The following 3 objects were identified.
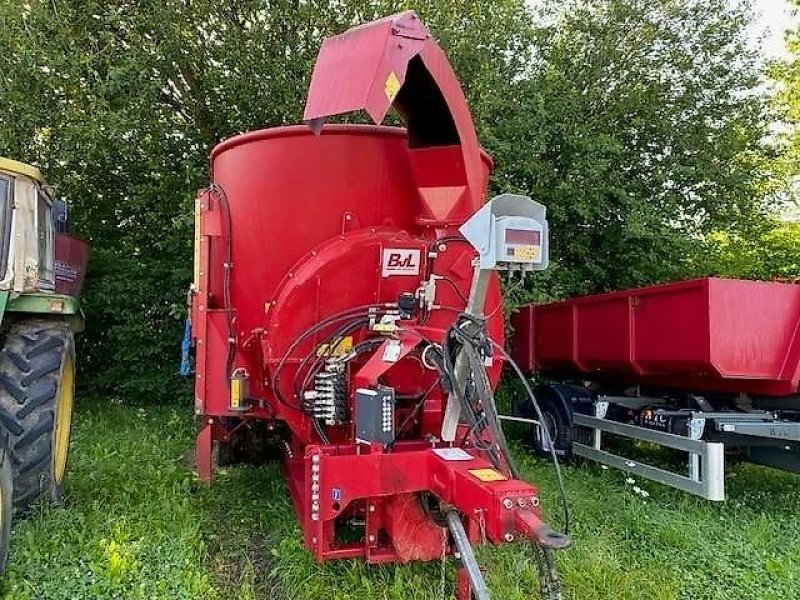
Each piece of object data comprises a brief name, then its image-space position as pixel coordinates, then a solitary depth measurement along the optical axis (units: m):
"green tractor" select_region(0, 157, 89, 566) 3.96
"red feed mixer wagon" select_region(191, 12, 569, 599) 3.00
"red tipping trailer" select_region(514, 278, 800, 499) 5.07
